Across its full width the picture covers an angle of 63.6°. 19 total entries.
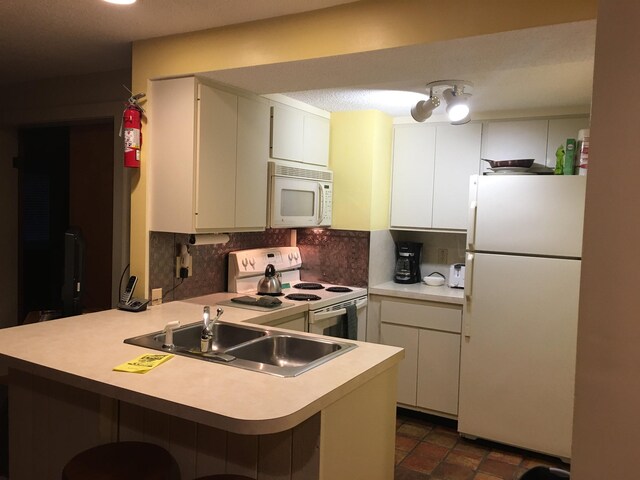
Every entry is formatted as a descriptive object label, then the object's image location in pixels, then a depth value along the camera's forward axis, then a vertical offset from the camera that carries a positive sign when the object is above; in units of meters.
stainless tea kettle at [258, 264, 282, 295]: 3.43 -0.46
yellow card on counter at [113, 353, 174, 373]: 1.79 -0.55
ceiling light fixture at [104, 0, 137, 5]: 2.09 +0.85
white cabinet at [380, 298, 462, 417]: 3.54 -0.89
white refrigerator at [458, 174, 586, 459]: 3.04 -0.52
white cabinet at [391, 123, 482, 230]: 3.79 +0.36
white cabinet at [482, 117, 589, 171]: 3.49 +0.61
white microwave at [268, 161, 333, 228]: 3.35 +0.14
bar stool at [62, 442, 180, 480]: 1.67 -0.85
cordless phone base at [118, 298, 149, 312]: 2.72 -0.51
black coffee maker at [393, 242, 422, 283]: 4.08 -0.35
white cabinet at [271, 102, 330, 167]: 3.36 +0.56
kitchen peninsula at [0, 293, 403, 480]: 1.57 -0.66
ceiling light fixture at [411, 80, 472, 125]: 2.96 +0.71
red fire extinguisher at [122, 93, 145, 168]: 2.76 +0.42
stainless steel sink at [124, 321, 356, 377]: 1.98 -0.56
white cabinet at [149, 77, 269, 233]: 2.72 +0.31
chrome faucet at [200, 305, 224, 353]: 2.03 -0.48
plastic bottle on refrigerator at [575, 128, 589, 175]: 2.93 +0.44
